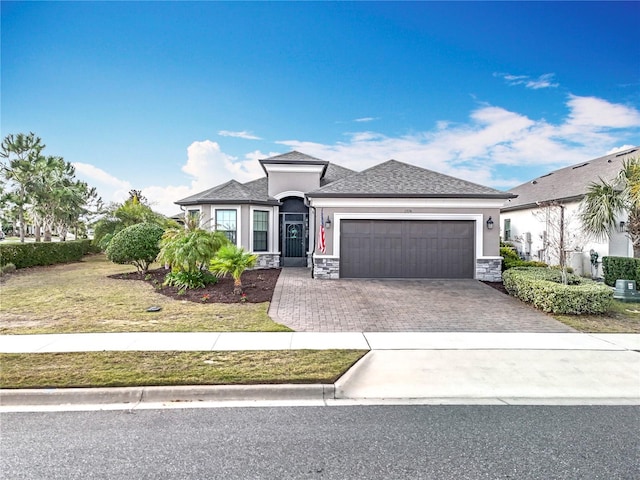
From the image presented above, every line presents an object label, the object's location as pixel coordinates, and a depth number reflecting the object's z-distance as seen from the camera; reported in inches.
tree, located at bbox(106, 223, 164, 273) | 571.8
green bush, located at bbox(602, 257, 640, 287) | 503.2
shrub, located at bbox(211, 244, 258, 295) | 445.1
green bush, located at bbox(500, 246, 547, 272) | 570.6
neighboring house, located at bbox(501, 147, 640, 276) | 597.9
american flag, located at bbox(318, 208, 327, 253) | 552.7
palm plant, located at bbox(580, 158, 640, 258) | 532.4
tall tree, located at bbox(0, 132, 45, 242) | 903.7
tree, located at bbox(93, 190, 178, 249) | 788.6
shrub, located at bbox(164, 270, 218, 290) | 480.8
